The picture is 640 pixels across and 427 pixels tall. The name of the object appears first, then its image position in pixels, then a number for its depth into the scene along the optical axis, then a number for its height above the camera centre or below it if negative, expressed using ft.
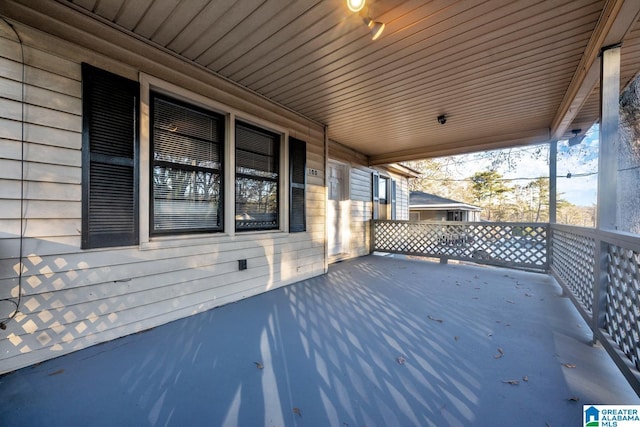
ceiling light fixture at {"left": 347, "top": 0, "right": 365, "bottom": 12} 5.48 +4.58
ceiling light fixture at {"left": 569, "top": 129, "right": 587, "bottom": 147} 14.26 +4.42
